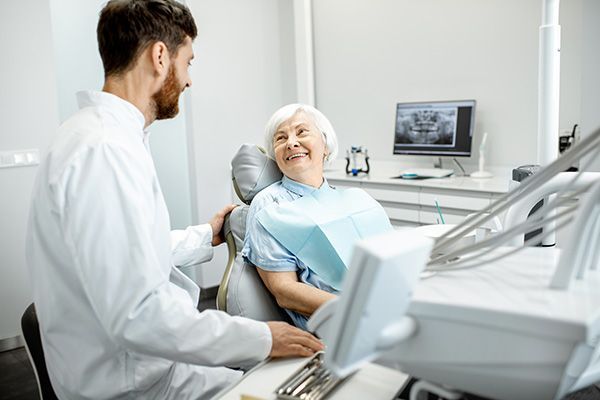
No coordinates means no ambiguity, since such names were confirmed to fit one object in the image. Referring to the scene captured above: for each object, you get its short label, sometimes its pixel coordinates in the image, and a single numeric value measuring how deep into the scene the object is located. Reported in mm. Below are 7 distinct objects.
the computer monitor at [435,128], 3686
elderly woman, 1685
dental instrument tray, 1018
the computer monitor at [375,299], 610
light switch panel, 3092
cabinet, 3238
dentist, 1087
